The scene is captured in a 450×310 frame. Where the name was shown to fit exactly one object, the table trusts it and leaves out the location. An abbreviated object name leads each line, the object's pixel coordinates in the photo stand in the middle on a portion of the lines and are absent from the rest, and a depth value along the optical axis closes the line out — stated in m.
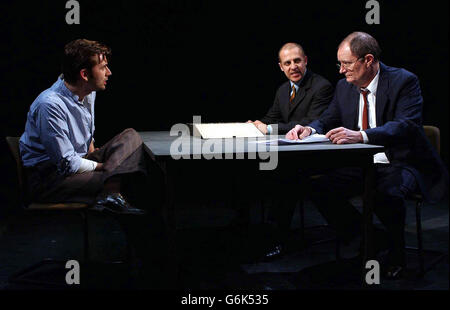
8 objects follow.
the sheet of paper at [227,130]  3.02
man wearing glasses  2.85
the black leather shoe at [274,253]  3.35
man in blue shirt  2.62
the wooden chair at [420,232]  2.90
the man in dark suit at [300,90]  4.00
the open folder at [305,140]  2.60
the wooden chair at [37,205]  2.71
